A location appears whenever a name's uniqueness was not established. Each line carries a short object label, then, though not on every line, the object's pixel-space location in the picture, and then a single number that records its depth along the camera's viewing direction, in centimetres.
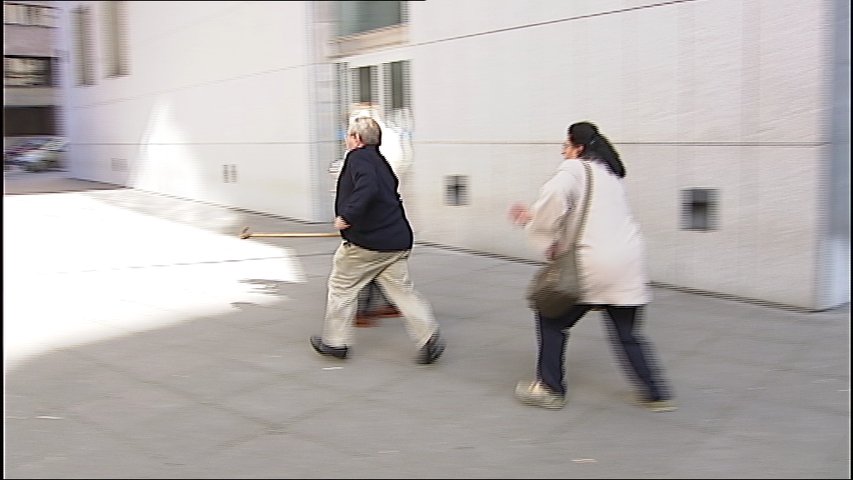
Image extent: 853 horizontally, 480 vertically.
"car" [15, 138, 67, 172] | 2426
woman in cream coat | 442
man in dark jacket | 545
